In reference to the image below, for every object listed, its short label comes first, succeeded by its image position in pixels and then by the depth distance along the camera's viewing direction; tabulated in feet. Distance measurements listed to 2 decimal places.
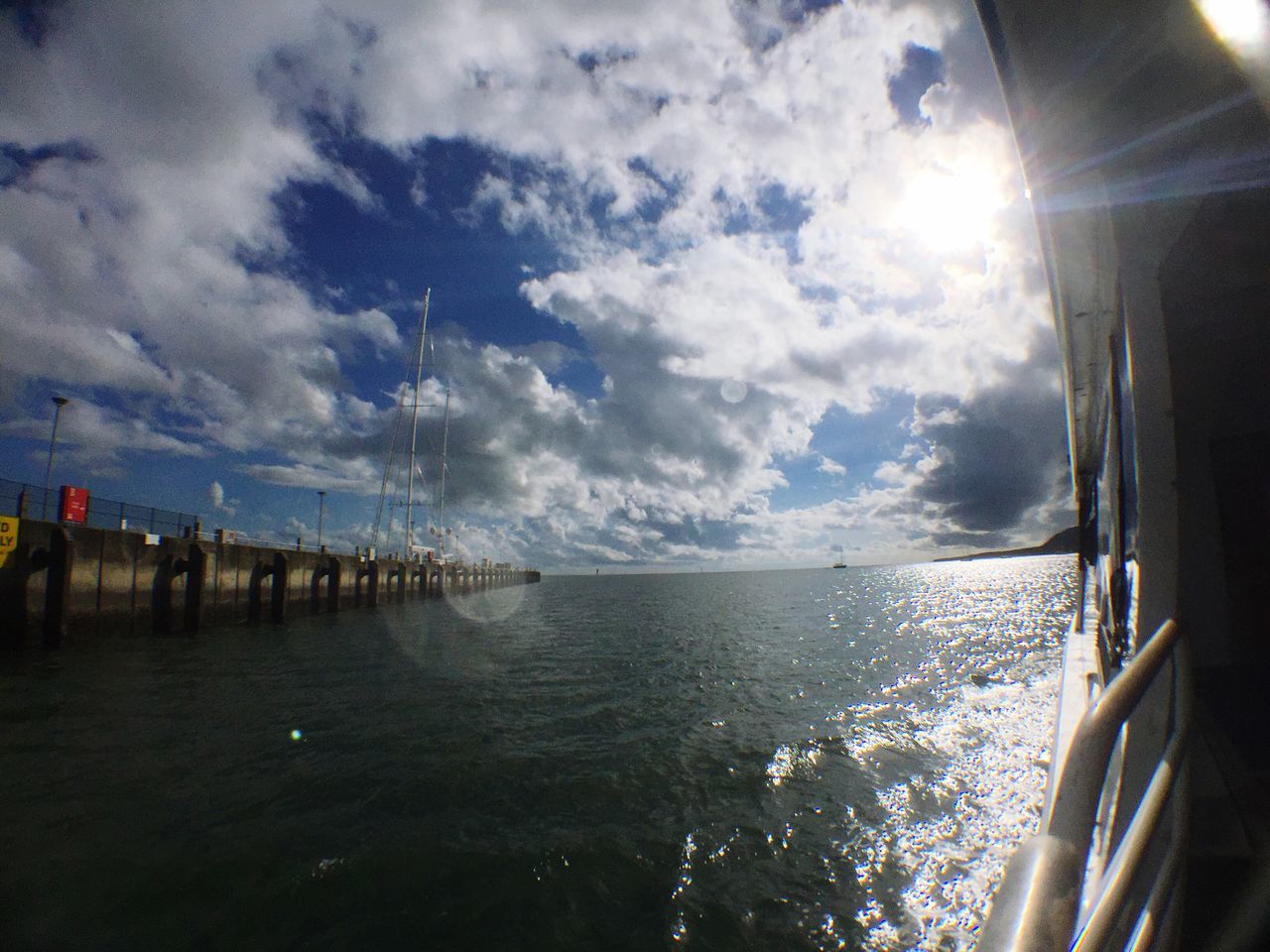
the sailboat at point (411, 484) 148.97
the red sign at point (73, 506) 58.29
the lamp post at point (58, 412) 79.87
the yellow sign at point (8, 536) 49.29
